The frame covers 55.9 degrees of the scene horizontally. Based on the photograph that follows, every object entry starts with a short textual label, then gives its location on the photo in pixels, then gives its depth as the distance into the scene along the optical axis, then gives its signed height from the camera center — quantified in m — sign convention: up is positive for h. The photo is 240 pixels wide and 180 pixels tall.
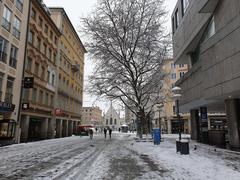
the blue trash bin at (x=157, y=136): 20.09 -0.73
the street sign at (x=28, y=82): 22.28 +4.33
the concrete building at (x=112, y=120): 107.06 +3.45
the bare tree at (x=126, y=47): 24.30 +8.93
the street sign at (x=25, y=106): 22.05 +1.97
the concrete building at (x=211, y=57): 13.62 +4.99
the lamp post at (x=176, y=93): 13.85 +2.20
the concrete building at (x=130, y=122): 79.89 +2.51
